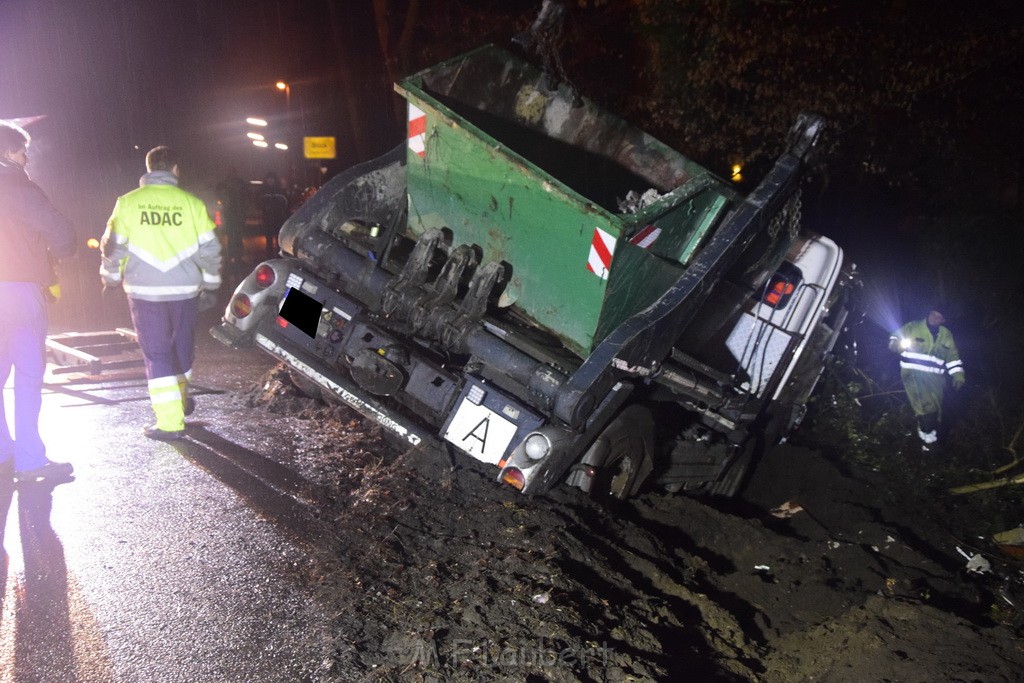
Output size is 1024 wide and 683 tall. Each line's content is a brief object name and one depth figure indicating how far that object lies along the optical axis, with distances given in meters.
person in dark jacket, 3.69
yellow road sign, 21.25
